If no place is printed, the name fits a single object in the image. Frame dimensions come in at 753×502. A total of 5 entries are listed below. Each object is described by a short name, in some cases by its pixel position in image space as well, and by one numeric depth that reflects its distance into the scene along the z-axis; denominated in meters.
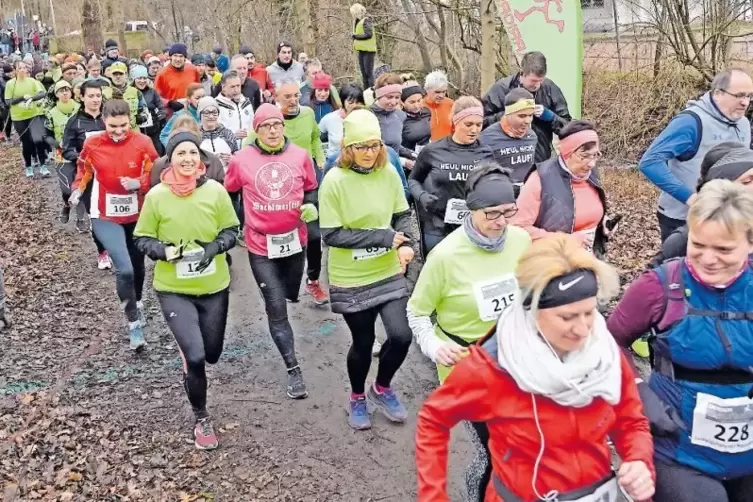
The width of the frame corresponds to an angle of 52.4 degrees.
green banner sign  8.72
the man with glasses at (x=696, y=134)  4.94
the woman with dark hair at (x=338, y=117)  8.55
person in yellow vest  15.38
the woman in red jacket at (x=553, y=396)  2.45
